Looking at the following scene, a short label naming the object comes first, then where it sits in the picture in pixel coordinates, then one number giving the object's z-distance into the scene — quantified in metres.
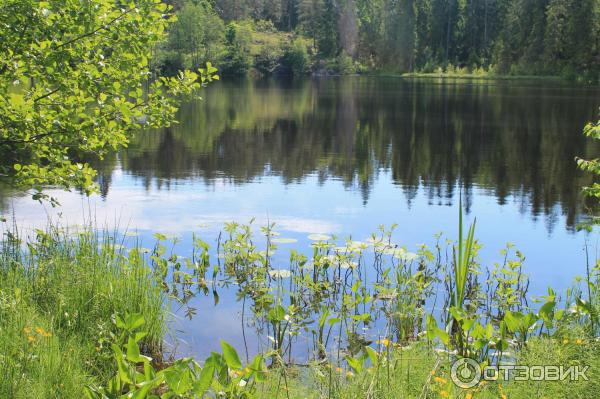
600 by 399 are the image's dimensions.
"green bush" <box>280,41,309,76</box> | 142.25
